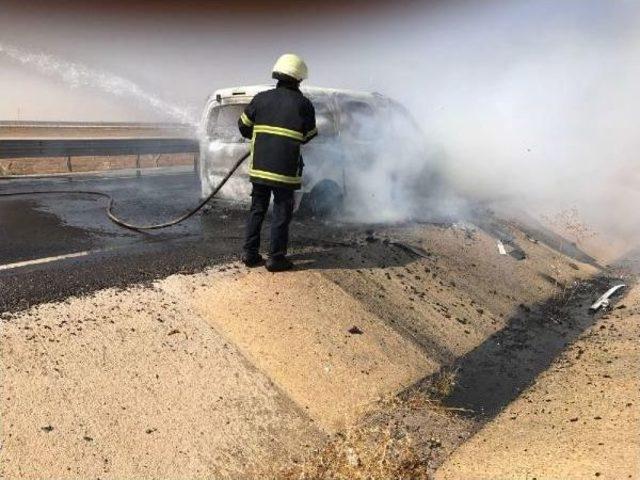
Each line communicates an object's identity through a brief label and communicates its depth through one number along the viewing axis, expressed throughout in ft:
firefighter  15.33
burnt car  21.94
